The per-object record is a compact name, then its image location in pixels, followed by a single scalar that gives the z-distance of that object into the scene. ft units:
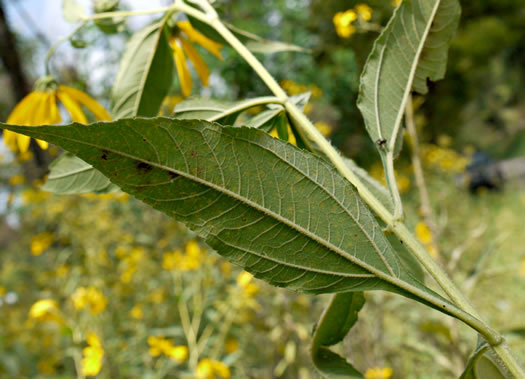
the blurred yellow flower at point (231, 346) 4.17
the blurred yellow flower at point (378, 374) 3.50
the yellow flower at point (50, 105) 1.27
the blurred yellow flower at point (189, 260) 4.37
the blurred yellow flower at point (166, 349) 3.51
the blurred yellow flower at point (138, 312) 4.63
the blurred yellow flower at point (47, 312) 2.85
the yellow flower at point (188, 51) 1.15
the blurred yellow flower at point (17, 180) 6.90
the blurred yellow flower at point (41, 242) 6.35
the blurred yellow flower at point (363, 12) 4.33
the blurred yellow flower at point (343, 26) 4.22
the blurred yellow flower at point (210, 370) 3.22
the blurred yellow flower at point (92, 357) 3.36
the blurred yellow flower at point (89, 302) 3.70
